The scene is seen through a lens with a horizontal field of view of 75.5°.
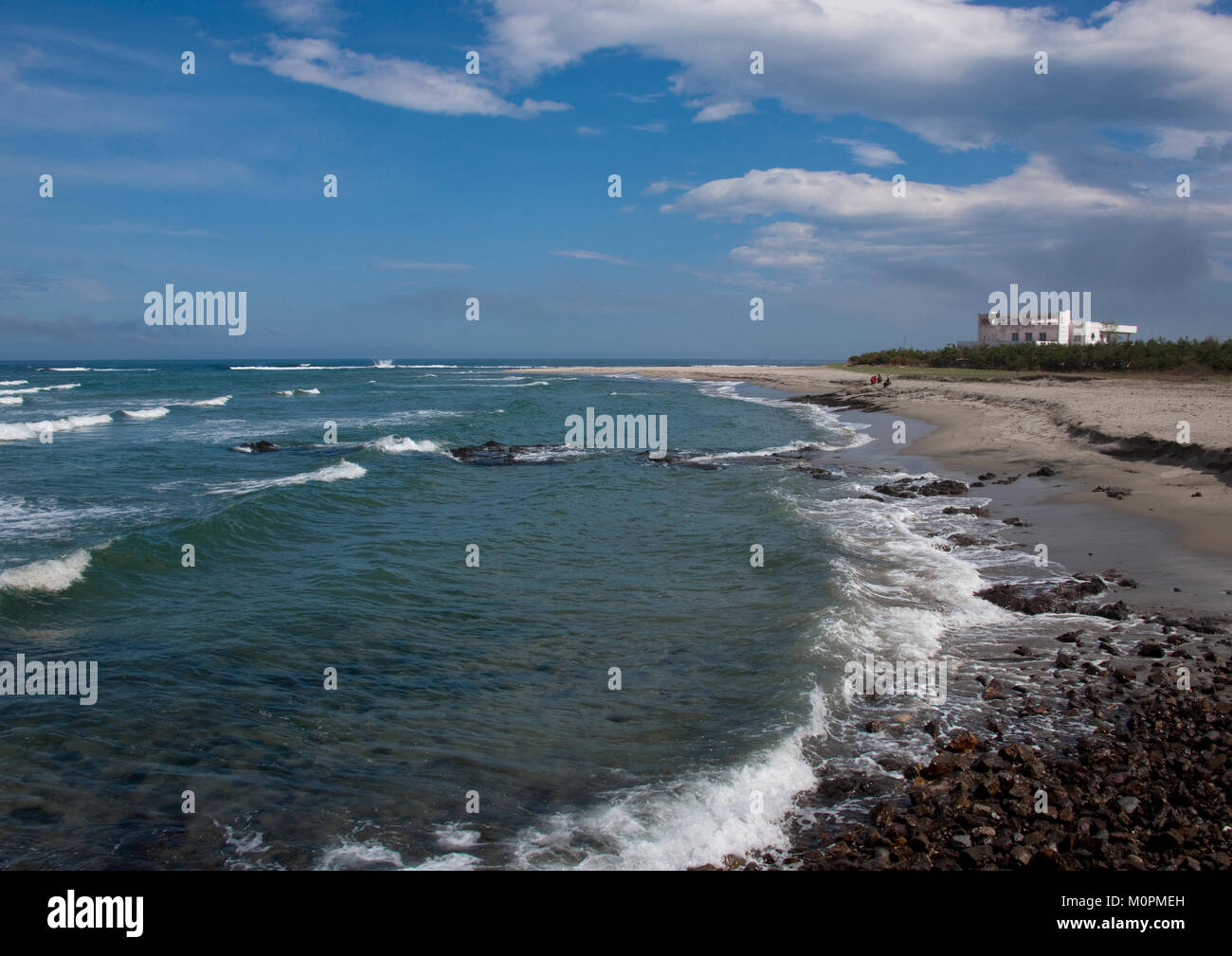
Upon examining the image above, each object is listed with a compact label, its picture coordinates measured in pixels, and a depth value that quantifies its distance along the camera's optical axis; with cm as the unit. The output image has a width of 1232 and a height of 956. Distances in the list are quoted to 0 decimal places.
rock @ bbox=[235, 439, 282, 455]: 3069
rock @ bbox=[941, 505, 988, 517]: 1715
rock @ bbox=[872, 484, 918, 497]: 1996
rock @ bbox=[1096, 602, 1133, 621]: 1030
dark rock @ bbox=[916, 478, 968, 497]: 2000
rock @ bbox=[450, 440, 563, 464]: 2886
